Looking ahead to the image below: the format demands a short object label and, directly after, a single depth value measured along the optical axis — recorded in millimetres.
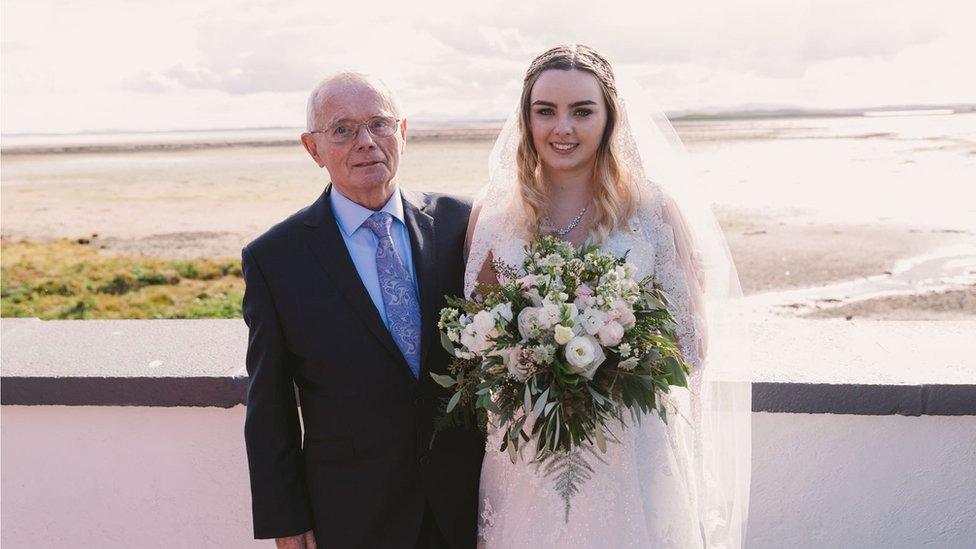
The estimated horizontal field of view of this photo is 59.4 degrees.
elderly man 2646
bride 2736
